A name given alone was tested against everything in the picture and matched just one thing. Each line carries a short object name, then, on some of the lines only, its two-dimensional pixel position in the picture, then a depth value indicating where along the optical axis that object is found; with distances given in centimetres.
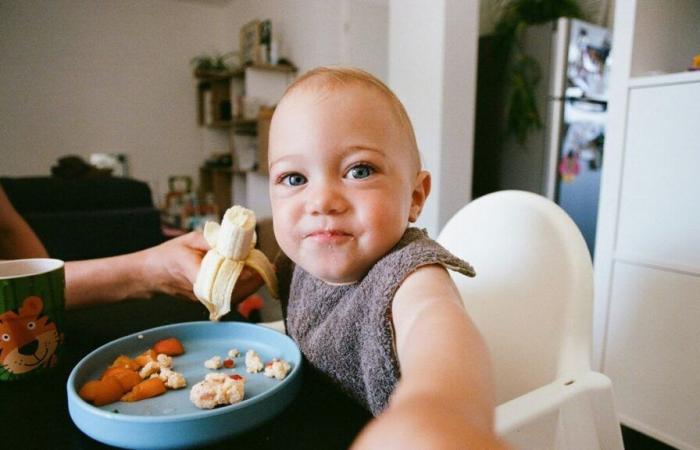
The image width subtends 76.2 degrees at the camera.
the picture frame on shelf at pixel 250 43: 387
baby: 43
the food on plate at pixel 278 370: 47
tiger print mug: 48
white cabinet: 122
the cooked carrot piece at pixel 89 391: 43
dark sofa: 201
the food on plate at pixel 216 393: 42
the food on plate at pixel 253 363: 50
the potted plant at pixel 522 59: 247
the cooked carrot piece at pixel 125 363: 49
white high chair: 50
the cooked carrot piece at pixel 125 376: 45
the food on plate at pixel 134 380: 43
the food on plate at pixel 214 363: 51
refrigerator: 236
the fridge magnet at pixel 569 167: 240
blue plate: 35
